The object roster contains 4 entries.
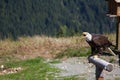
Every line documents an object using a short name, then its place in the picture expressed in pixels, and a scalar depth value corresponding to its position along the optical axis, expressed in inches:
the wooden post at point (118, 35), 977.4
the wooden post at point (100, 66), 362.0
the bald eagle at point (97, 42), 436.2
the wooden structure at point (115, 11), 984.2
